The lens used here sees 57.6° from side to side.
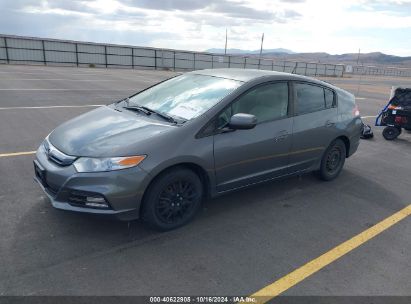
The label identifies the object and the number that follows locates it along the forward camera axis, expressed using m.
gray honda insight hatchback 3.45
